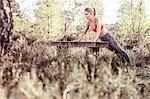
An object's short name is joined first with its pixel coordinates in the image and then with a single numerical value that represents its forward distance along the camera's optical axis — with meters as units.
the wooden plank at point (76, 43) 9.94
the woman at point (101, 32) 10.39
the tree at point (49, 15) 36.16
